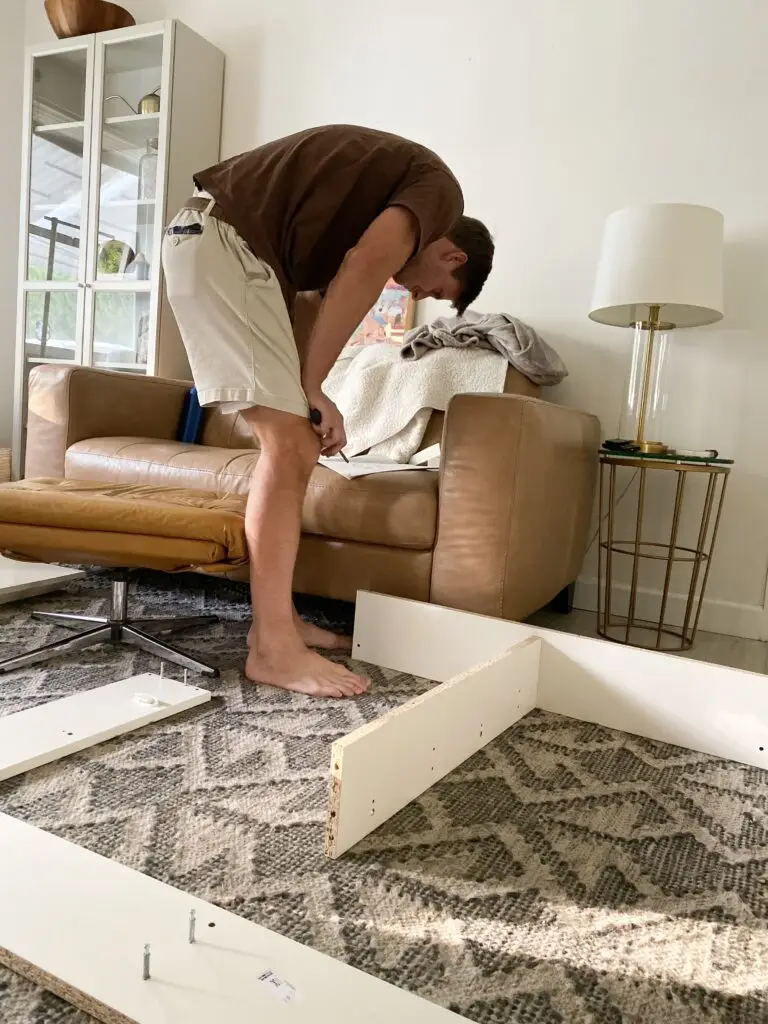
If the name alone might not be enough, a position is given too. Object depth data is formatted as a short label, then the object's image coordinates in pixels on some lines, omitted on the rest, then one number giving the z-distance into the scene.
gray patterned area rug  0.70
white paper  1.69
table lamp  1.87
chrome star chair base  1.43
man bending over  1.31
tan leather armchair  1.54
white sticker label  0.63
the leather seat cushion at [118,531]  1.34
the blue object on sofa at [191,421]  2.49
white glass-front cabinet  2.90
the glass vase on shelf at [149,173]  2.96
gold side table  1.93
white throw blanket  2.09
